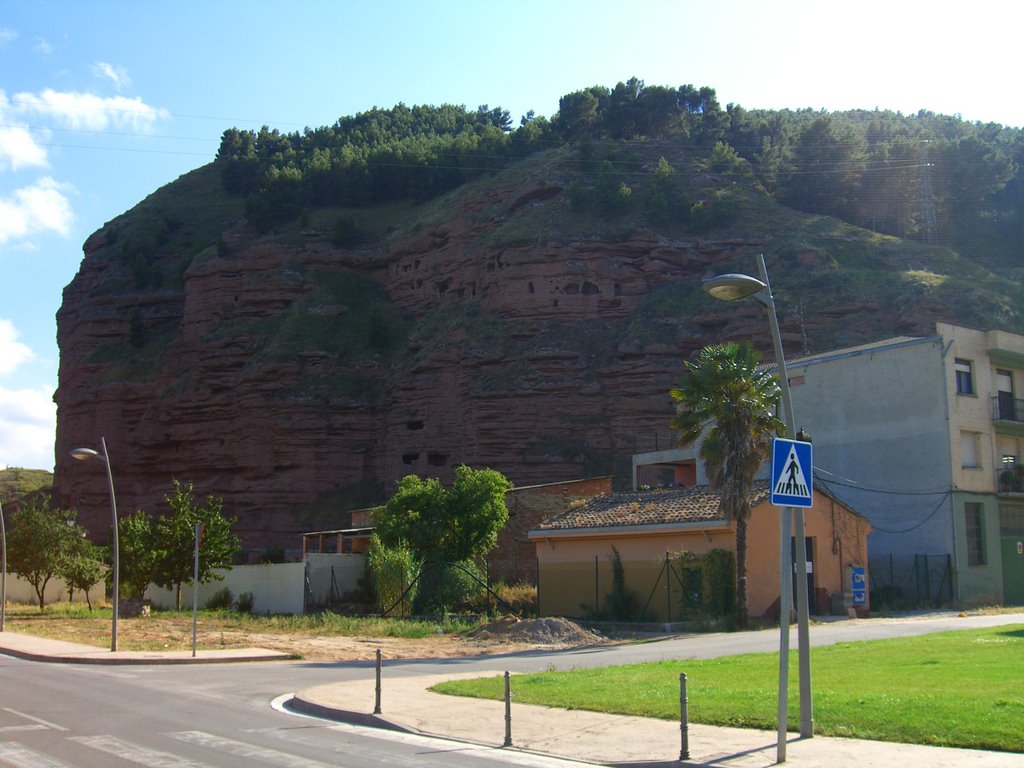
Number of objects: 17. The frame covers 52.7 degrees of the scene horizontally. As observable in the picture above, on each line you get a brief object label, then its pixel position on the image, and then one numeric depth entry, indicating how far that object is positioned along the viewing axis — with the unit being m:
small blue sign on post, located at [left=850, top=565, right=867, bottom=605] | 34.72
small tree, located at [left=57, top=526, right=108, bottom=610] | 49.31
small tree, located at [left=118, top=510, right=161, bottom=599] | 44.09
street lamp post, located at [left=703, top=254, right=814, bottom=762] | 11.12
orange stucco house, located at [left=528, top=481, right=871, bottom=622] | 33.47
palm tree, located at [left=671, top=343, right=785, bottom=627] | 31.22
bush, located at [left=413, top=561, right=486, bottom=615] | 38.53
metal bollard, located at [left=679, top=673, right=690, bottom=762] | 10.61
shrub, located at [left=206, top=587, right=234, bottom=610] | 45.38
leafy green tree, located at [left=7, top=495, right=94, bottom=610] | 48.16
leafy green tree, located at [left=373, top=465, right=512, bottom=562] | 42.22
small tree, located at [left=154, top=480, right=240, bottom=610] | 43.59
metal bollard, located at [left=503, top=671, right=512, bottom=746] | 12.35
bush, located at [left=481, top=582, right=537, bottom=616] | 38.78
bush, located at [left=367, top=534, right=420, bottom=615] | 38.53
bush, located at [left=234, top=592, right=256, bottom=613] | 44.78
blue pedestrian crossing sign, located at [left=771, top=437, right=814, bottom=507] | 11.20
